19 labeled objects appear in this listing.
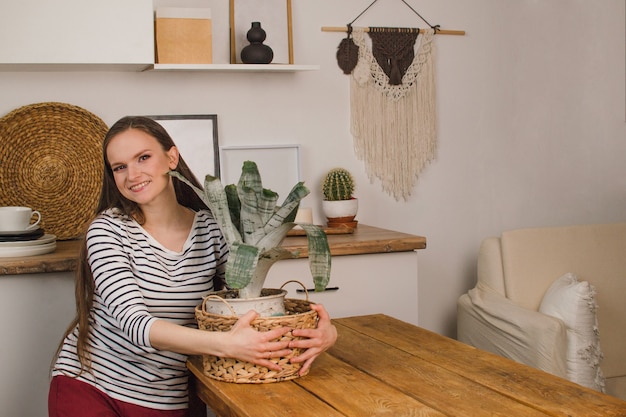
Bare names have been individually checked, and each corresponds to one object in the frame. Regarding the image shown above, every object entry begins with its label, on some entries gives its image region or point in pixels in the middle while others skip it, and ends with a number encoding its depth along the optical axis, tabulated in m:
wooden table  1.46
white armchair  3.09
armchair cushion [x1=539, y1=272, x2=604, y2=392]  2.88
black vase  3.02
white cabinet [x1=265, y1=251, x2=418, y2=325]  2.74
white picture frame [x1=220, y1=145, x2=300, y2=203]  3.19
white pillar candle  3.03
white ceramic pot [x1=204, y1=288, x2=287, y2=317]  1.69
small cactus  3.21
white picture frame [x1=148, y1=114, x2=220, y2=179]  3.12
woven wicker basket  1.65
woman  1.92
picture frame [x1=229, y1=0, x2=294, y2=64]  3.17
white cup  2.57
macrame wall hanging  3.39
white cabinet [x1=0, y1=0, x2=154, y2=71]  2.64
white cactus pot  3.18
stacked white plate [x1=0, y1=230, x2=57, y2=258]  2.53
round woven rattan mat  2.90
